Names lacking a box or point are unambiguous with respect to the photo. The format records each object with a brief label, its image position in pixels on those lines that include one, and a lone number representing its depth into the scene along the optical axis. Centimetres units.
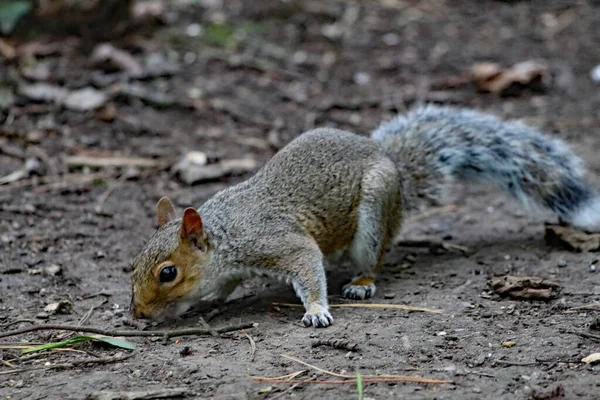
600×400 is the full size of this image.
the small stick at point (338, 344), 770
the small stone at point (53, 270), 997
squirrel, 880
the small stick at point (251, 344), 763
